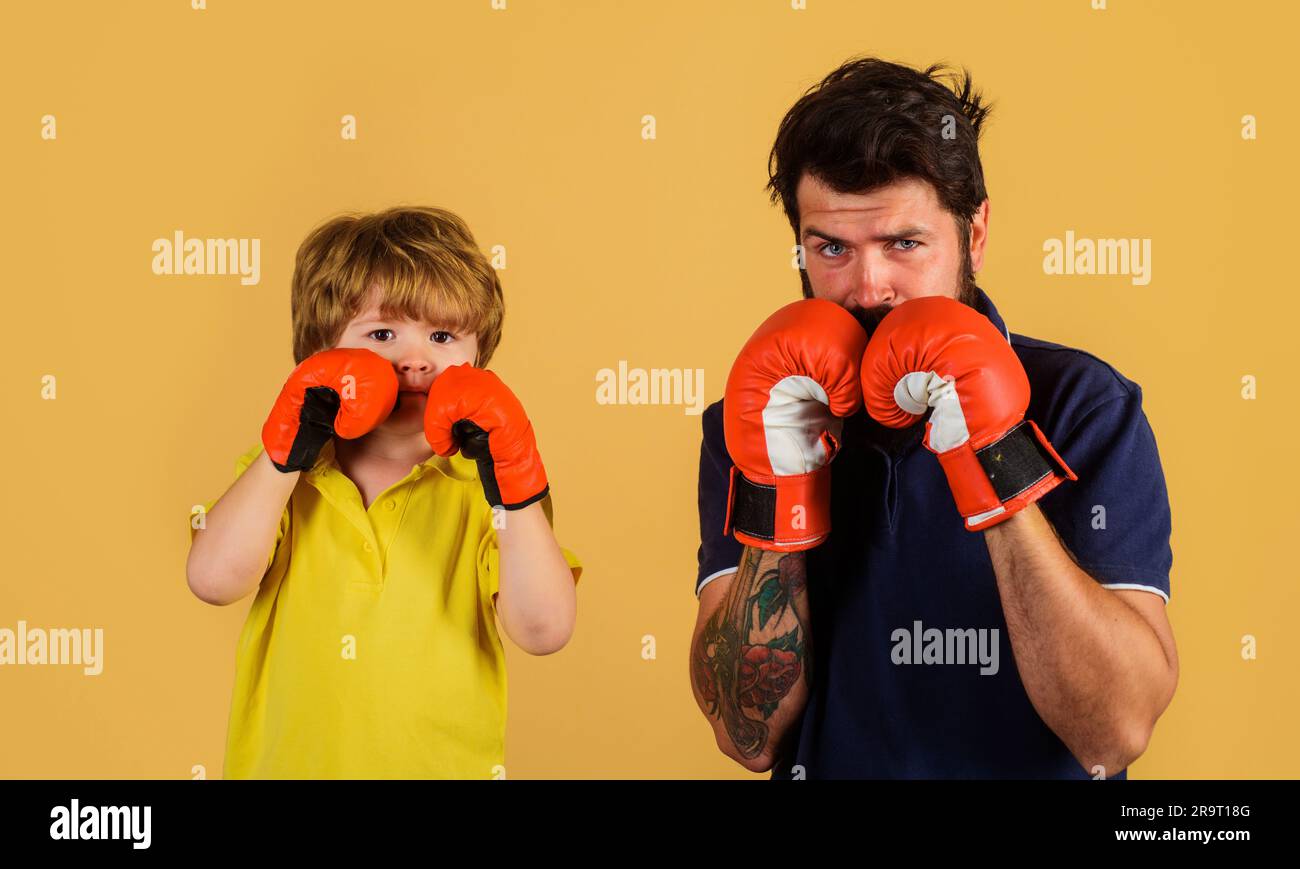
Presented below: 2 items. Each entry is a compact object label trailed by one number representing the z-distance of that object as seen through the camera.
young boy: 1.74
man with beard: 1.55
